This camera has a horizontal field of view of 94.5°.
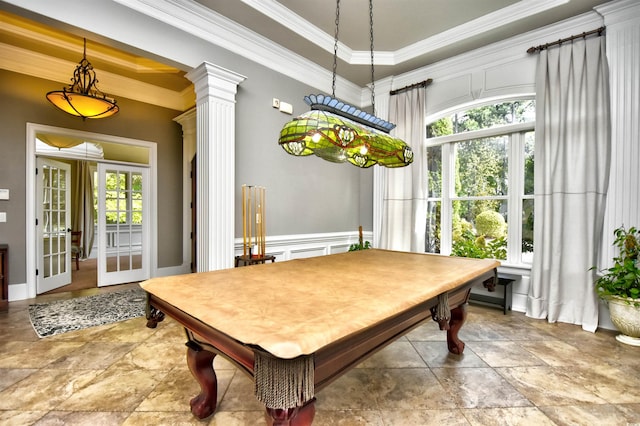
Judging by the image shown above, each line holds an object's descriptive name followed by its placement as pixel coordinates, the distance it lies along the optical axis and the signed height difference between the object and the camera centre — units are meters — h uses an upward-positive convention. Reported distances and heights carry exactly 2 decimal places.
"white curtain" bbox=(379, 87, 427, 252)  4.15 +0.32
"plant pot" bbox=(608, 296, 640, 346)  2.57 -0.95
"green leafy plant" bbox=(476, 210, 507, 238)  3.74 -0.18
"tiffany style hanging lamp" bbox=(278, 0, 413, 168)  1.85 +0.49
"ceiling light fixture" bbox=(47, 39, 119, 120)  3.12 +1.17
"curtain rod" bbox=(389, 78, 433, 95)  4.08 +1.77
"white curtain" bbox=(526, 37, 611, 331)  2.92 +0.34
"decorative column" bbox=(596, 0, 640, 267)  2.75 +0.91
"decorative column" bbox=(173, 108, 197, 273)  5.13 +0.56
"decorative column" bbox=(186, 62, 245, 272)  3.06 +0.48
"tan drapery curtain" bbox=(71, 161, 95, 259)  7.28 +0.11
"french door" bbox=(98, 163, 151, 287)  4.58 -0.24
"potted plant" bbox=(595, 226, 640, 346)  2.57 -0.69
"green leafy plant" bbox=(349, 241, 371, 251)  4.31 -0.54
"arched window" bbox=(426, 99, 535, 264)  3.56 +0.37
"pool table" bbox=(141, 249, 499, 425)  0.88 -0.40
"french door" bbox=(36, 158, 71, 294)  4.10 -0.22
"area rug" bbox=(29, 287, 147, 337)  2.92 -1.15
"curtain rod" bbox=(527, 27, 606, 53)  2.92 +1.78
